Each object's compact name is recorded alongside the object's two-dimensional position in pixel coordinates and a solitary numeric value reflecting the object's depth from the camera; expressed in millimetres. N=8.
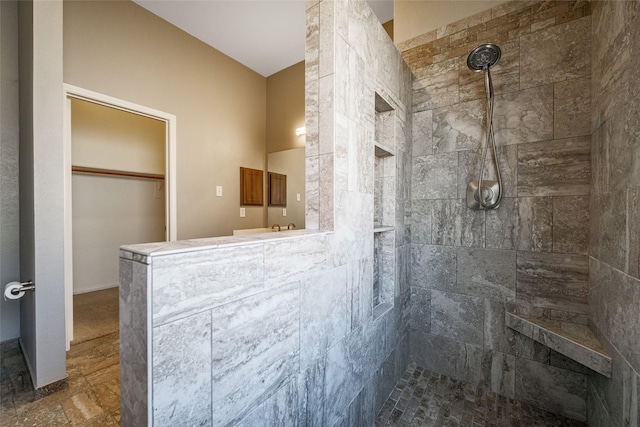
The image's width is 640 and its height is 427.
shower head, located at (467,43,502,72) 1409
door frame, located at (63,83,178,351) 1969
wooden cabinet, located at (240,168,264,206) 3186
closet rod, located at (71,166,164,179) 3251
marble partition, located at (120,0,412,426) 598
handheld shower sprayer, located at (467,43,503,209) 1431
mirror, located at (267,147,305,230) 3070
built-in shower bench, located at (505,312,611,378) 1122
